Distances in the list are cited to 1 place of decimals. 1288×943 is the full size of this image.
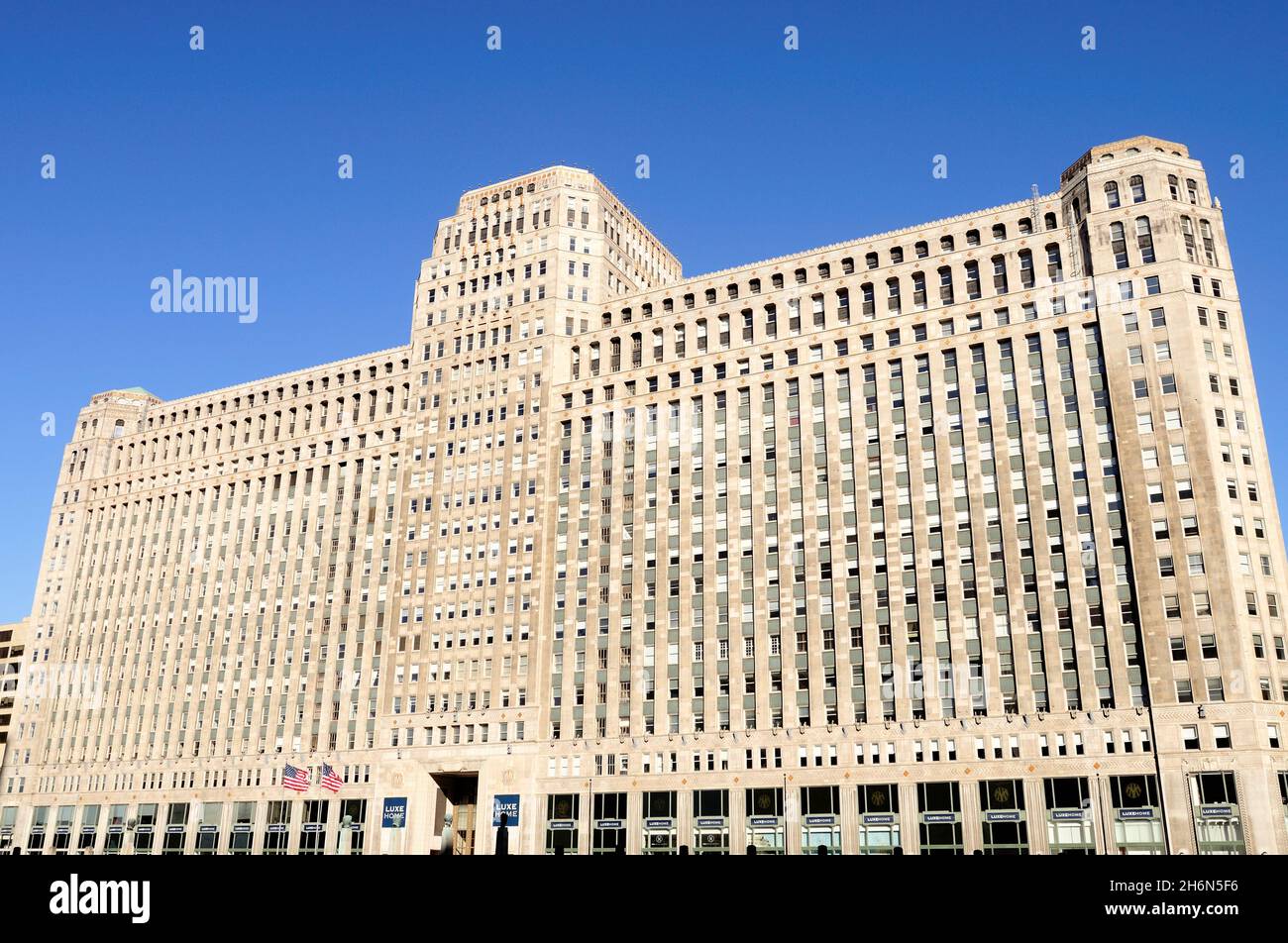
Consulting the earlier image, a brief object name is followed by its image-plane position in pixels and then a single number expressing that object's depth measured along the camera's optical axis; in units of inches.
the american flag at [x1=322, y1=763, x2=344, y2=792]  4448.8
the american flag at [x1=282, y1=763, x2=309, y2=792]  4269.2
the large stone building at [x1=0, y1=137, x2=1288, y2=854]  3688.5
